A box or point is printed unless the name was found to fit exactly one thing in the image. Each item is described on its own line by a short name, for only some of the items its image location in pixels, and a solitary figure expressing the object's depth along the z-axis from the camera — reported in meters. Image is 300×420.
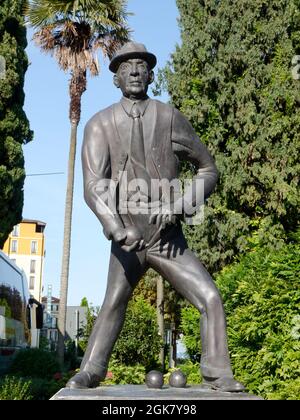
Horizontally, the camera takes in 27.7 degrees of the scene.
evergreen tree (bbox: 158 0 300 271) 20.42
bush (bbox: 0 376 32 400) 11.61
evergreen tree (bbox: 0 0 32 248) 19.80
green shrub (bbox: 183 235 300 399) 8.34
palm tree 19.67
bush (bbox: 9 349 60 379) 17.12
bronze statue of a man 4.44
